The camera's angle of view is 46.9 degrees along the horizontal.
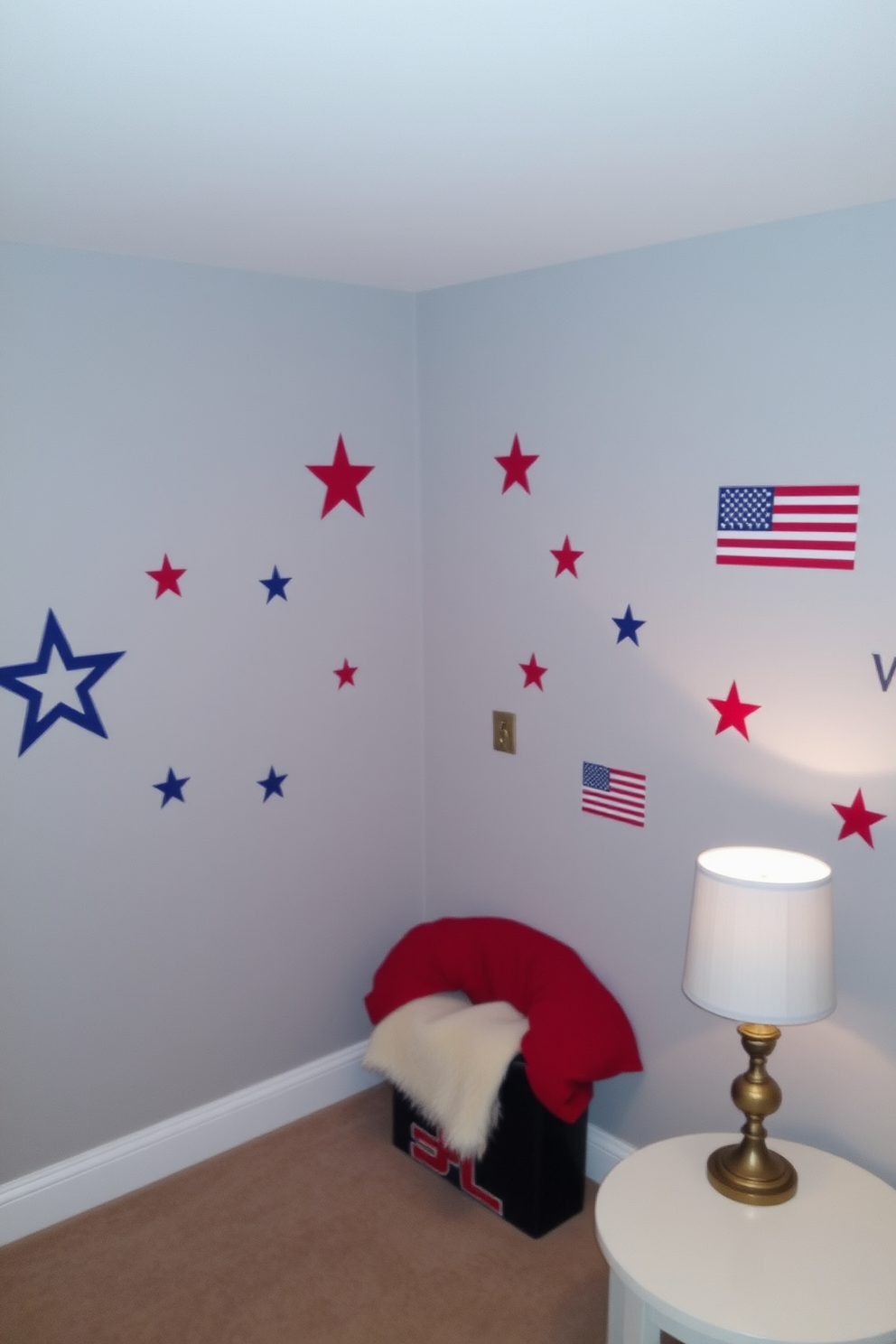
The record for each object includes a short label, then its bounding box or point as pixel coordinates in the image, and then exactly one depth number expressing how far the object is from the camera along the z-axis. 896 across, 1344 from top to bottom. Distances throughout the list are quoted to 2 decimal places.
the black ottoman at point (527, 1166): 2.47
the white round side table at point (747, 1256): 1.71
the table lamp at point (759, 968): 1.88
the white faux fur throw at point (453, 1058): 2.47
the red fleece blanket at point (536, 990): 2.45
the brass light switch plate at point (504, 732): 2.86
